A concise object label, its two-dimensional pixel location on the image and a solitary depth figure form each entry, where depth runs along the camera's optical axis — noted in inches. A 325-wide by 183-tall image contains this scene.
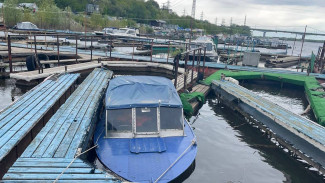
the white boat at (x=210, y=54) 1468.0
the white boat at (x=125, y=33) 2014.3
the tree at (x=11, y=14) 2221.9
